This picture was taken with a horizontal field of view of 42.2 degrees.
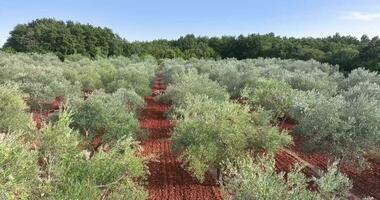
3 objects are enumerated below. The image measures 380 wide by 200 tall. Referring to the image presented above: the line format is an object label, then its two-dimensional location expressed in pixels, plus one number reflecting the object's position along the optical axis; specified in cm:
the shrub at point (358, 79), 5122
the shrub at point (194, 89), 4575
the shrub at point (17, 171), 1320
